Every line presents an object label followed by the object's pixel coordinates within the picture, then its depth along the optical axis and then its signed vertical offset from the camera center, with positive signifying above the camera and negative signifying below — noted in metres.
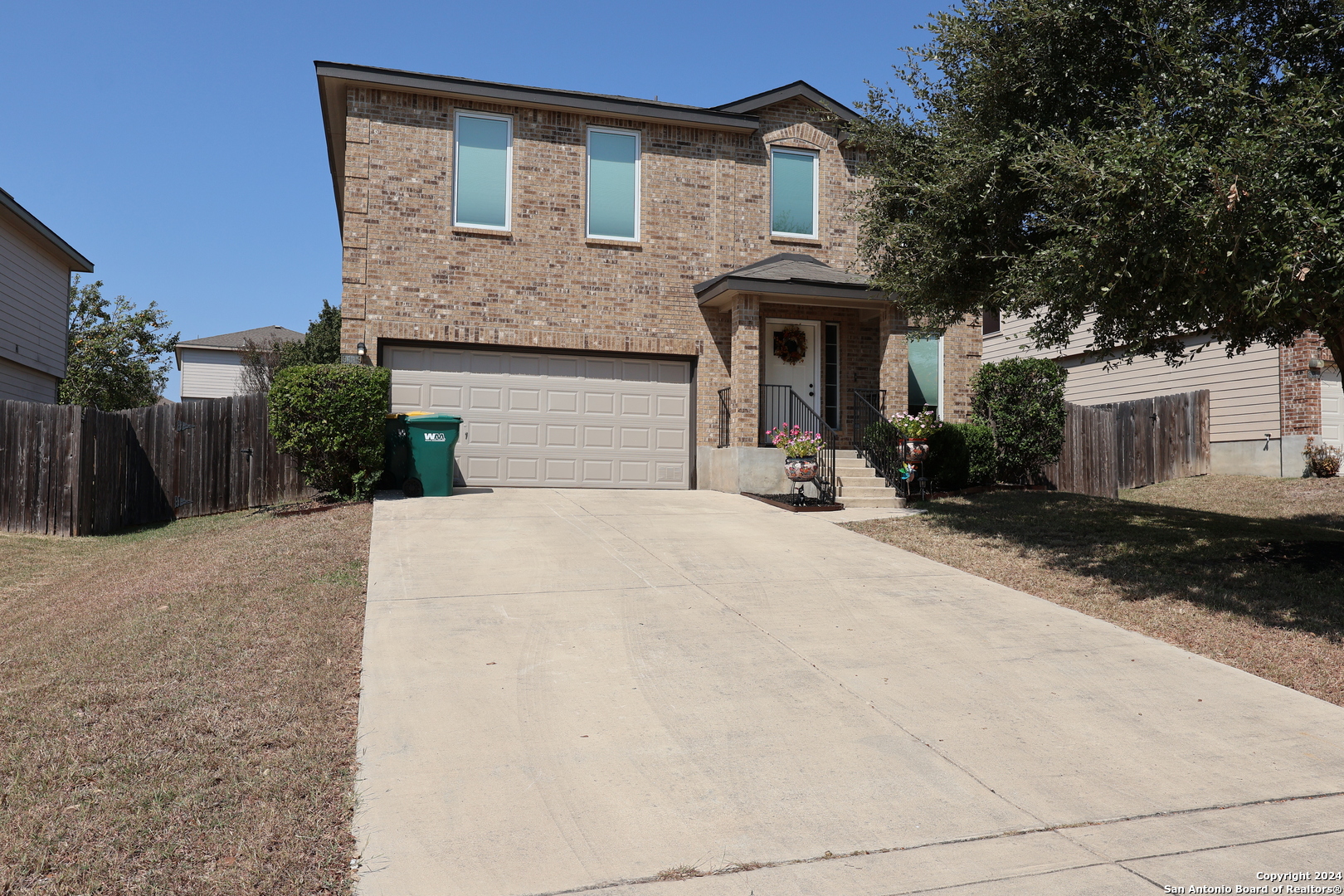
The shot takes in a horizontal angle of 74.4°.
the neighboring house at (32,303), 16.30 +3.09
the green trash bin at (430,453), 12.05 +0.10
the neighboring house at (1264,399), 15.61 +1.23
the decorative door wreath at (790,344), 14.81 +1.98
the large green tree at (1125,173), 5.78 +2.33
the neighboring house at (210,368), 38.59 +3.98
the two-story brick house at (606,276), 13.29 +2.87
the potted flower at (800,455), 12.12 +0.11
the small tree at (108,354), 28.22 +3.42
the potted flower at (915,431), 12.64 +0.47
